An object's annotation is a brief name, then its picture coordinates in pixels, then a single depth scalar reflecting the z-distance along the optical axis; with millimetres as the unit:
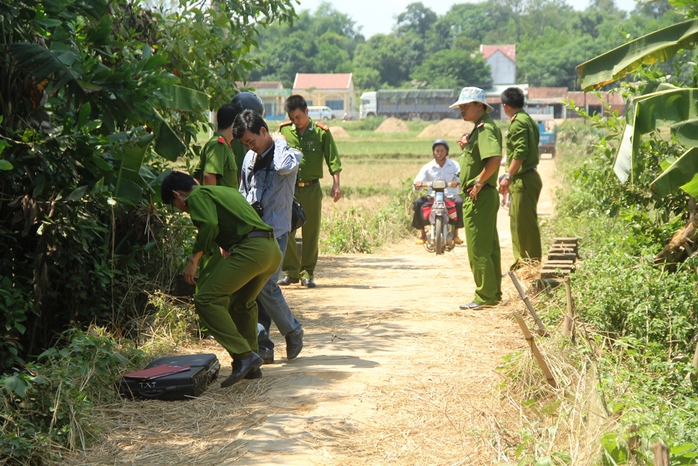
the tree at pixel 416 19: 145000
